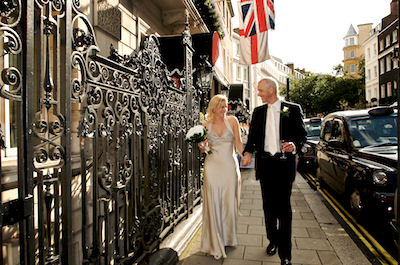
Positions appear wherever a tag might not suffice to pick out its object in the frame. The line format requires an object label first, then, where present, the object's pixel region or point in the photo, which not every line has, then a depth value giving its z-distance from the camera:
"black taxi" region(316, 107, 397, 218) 4.19
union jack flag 10.57
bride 3.68
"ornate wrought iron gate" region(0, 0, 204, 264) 1.61
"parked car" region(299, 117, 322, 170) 10.17
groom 3.42
